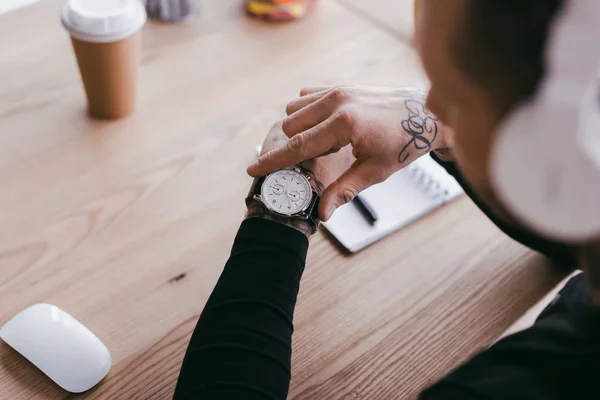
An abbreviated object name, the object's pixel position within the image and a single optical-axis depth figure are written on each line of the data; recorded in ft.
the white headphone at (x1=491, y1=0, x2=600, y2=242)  1.32
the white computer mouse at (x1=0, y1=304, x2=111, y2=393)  2.27
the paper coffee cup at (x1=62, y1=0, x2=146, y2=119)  2.90
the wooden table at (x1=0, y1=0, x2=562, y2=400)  2.45
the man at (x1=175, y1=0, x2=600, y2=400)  1.47
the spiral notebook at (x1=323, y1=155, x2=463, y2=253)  2.84
